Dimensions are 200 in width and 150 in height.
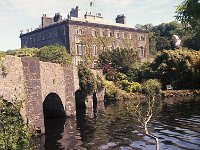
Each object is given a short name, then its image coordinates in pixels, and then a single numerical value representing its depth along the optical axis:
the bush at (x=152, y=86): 53.41
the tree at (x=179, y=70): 59.22
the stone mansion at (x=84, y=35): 68.69
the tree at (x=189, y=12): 10.77
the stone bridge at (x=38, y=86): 23.56
